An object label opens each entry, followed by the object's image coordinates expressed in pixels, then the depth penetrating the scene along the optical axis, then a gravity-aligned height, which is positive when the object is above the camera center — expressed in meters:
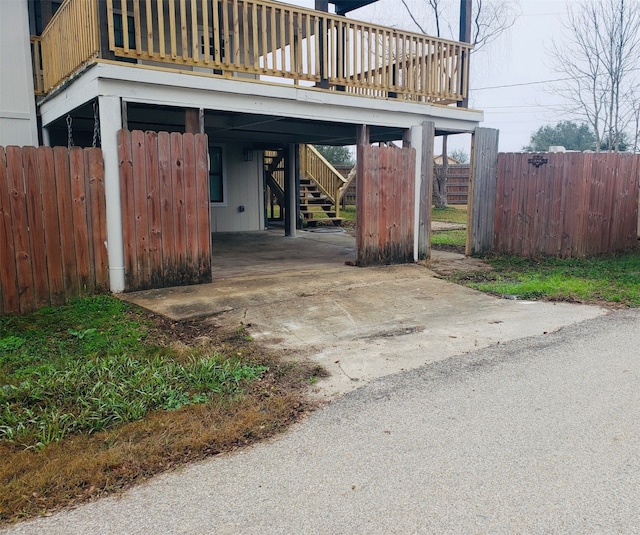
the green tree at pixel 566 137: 52.81 +5.57
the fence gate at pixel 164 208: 7.12 -0.19
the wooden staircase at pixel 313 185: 17.84 +0.30
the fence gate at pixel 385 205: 9.46 -0.22
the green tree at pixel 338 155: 41.25 +2.98
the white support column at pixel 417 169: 10.19 +0.45
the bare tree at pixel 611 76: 20.28 +4.75
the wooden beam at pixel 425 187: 10.23 +0.11
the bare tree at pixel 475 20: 27.09 +8.81
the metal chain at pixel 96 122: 7.17 +1.00
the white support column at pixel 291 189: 15.17 +0.12
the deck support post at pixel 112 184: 6.88 +0.14
